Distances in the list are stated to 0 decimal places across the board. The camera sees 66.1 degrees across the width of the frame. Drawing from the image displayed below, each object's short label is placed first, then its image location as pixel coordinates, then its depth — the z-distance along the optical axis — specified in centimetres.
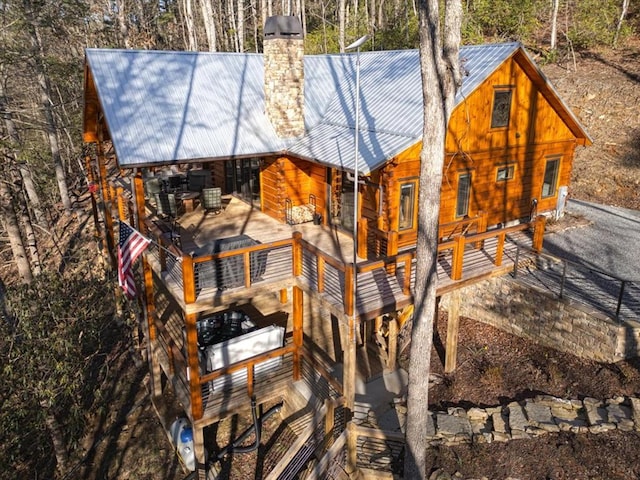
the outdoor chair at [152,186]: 1683
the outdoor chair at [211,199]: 1545
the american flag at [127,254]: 1034
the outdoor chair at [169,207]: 1430
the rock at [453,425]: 1020
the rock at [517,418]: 1006
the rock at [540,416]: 991
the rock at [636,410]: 951
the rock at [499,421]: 1014
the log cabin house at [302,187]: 1037
